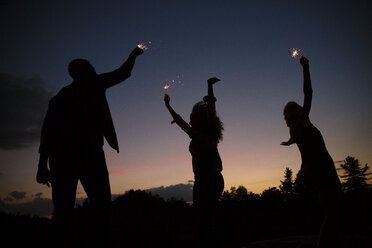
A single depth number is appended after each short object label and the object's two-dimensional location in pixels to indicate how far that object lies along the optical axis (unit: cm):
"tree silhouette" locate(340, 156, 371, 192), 5992
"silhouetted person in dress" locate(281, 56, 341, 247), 271
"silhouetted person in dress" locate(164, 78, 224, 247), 270
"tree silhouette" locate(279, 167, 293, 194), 6454
